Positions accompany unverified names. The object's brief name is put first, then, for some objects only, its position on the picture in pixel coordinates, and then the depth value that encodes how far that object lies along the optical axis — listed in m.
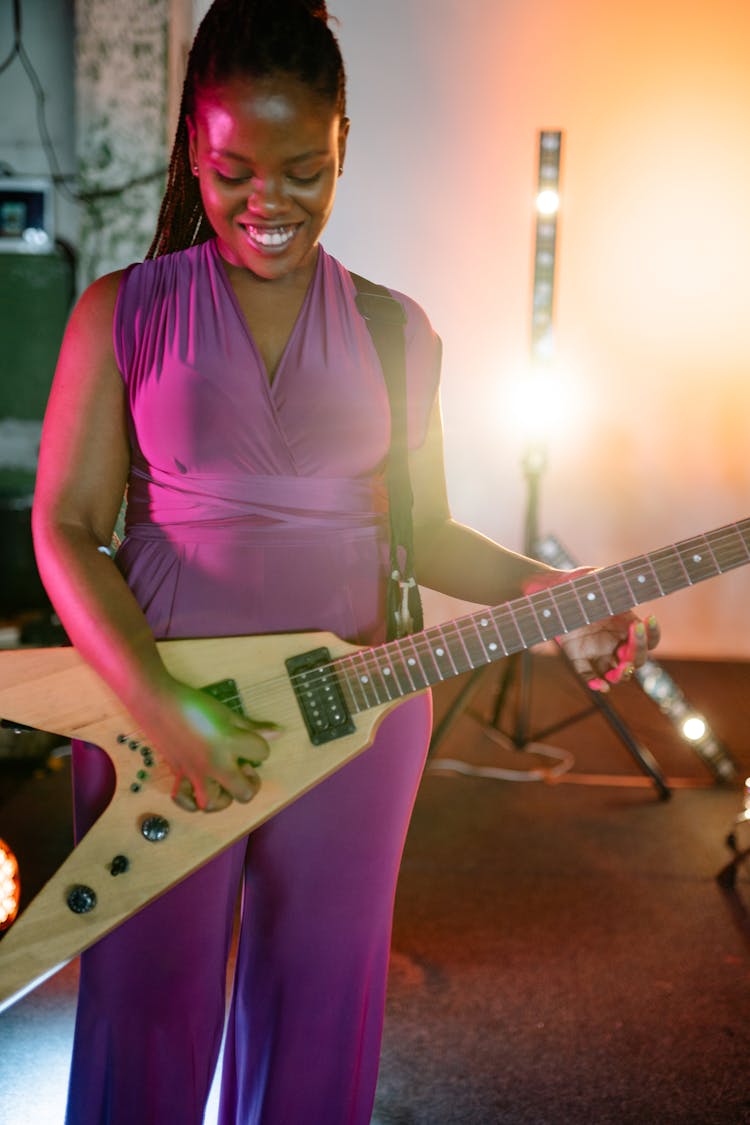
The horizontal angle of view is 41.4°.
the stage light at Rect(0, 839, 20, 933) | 2.36
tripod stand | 3.89
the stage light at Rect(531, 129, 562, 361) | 3.89
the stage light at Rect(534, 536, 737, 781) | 3.88
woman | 1.20
